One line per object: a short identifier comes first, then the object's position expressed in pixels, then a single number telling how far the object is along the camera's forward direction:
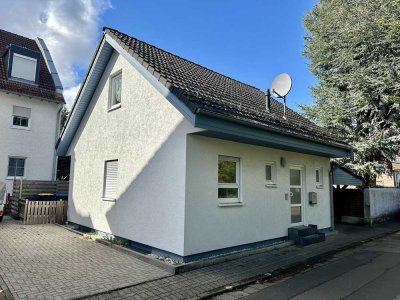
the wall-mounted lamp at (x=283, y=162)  9.43
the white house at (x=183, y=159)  6.79
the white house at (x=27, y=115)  16.41
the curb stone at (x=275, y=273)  5.17
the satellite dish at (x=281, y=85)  10.21
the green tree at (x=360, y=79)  15.35
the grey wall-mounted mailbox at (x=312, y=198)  10.55
